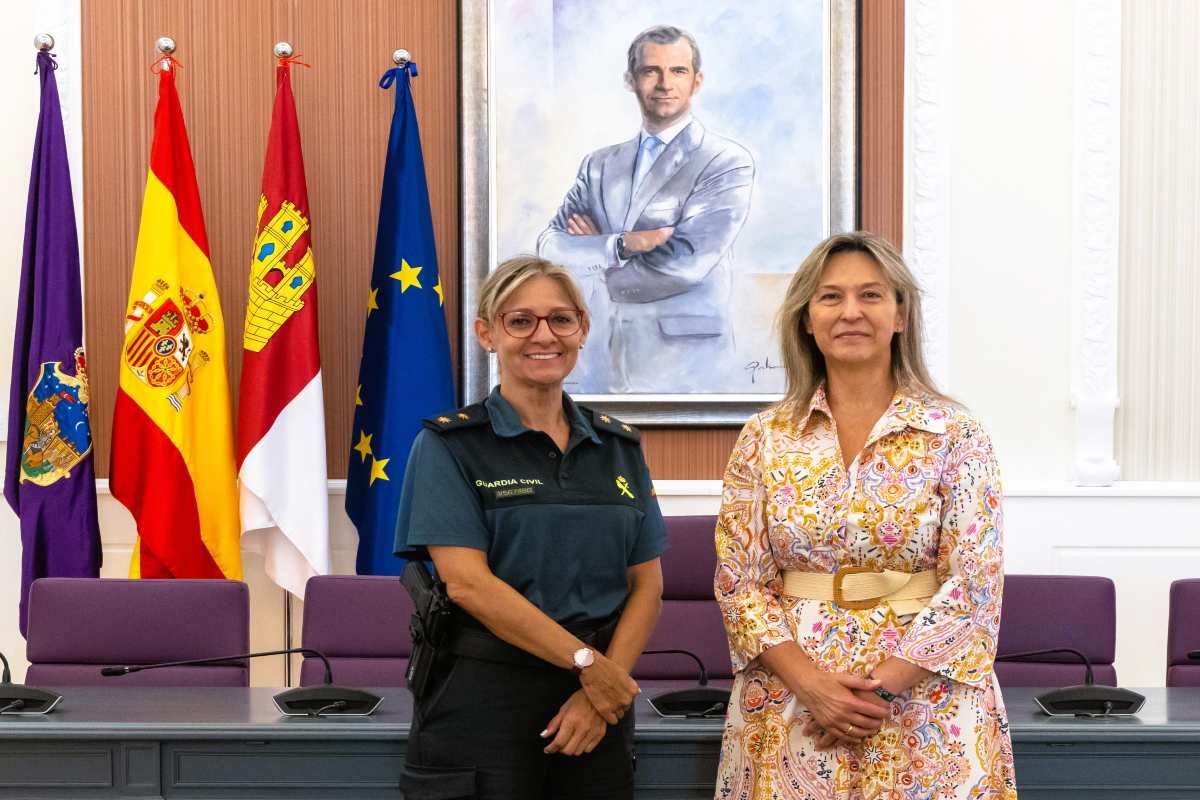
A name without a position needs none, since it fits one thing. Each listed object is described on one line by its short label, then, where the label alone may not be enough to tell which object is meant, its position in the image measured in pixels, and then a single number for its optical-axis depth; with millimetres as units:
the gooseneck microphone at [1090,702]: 2160
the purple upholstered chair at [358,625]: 2711
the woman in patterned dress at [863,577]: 1787
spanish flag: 3713
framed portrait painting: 4062
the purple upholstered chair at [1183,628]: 2662
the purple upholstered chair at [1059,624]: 2670
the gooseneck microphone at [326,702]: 2188
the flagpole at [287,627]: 3980
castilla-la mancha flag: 3793
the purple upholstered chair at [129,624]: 2660
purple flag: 3725
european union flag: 3807
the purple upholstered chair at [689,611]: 2764
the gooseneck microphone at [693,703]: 2207
